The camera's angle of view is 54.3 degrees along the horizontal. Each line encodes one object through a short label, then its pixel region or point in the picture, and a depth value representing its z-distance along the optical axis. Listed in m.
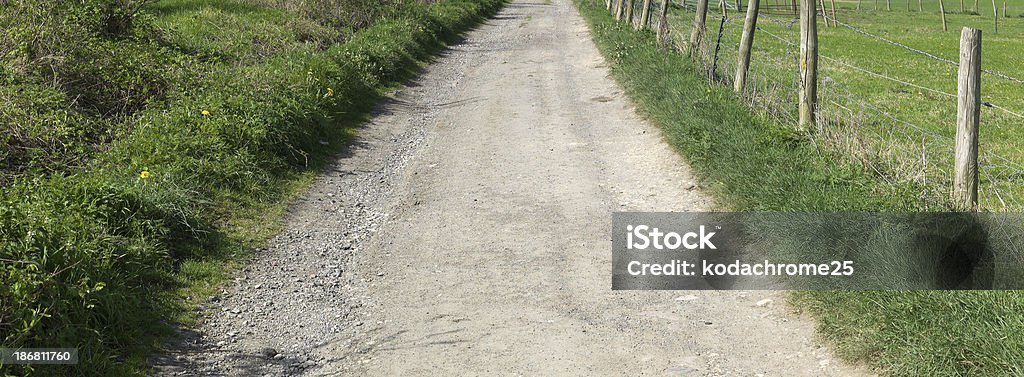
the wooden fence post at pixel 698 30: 14.52
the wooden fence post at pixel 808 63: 9.21
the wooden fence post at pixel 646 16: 21.17
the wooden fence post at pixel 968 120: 6.45
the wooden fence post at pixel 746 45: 11.28
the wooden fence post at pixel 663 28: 16.81
